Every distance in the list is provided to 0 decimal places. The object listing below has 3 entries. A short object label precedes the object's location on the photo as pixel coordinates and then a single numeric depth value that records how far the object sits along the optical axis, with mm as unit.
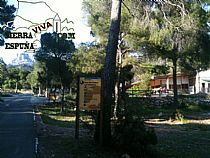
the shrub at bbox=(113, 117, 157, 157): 7636
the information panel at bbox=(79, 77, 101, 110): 9306
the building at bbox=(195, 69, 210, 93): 46105
